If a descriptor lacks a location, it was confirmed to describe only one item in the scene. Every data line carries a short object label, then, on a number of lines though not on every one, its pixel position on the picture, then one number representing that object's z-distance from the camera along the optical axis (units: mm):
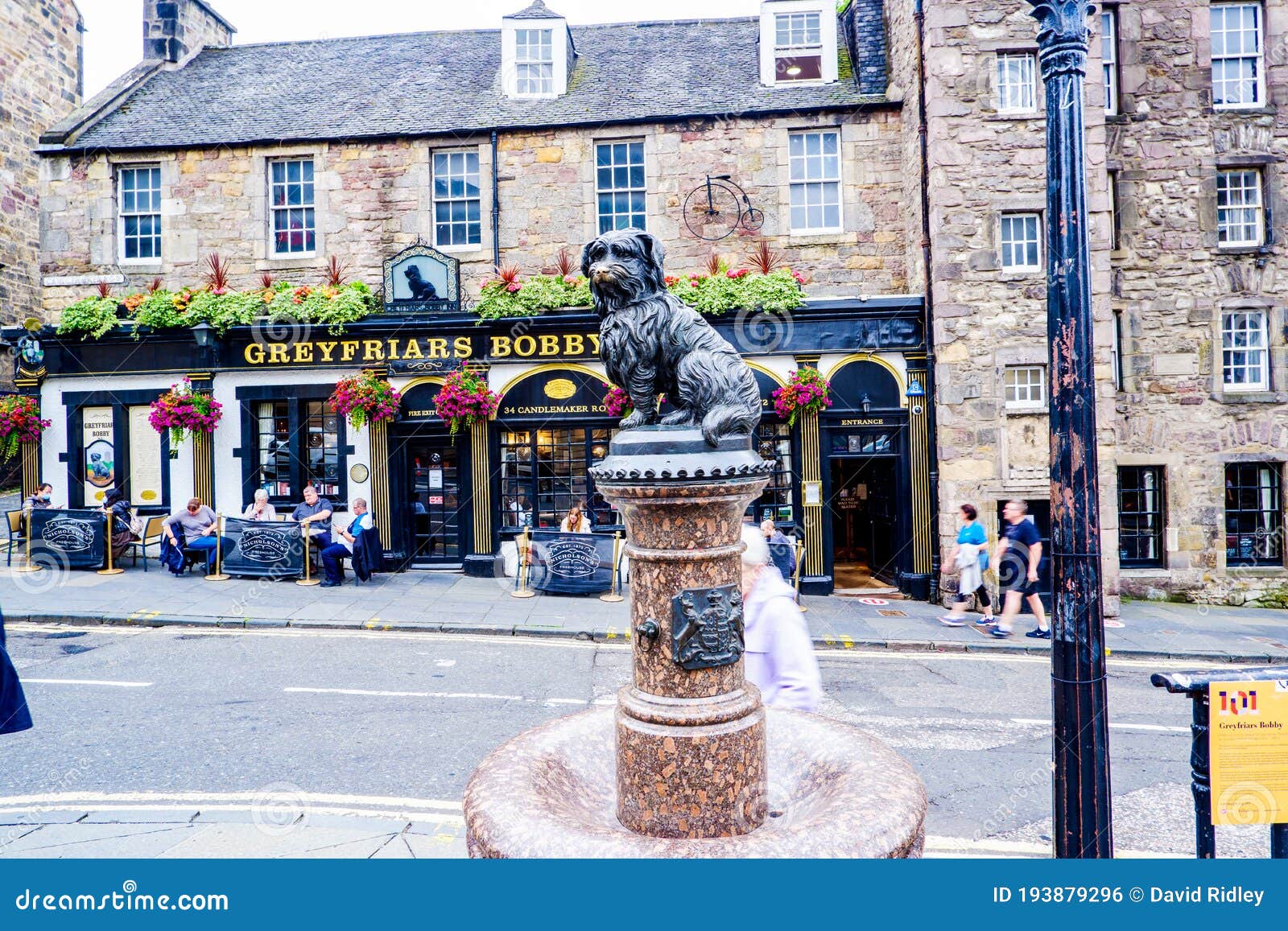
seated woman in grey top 12867
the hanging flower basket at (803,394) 13000
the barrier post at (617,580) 11967
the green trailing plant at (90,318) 14148
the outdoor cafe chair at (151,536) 13825
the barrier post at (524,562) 12266
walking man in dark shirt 10281
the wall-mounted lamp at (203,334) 13867
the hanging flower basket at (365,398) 13469
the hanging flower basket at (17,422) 13984
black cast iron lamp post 3096
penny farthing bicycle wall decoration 13930
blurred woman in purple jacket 3795
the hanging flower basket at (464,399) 13414
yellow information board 3174
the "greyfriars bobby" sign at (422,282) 14000
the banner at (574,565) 12188
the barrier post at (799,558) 12731
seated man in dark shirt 12945
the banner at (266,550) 12641
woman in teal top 11062
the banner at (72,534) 13062
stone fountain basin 2680
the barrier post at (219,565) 12633
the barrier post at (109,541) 13039
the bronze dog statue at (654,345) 3326
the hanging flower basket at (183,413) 13641
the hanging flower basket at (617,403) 13352
